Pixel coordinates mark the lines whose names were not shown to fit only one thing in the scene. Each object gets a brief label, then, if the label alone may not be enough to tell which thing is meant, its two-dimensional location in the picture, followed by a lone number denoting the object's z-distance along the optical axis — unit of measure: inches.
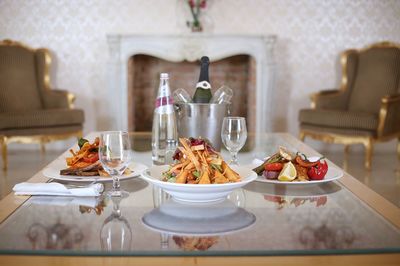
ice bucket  94.3
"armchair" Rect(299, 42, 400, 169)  194.2
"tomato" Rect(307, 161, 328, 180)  76.5
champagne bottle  99.5
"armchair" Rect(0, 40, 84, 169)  192.4
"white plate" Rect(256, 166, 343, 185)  74.9
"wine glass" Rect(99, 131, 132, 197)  66.7
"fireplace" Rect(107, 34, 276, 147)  219.9
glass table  50.8
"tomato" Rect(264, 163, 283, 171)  77.3
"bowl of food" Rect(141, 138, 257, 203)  62.0
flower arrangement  222.1
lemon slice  75.9
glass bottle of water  92.1
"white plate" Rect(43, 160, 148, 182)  76.9
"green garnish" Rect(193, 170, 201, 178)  63.2
